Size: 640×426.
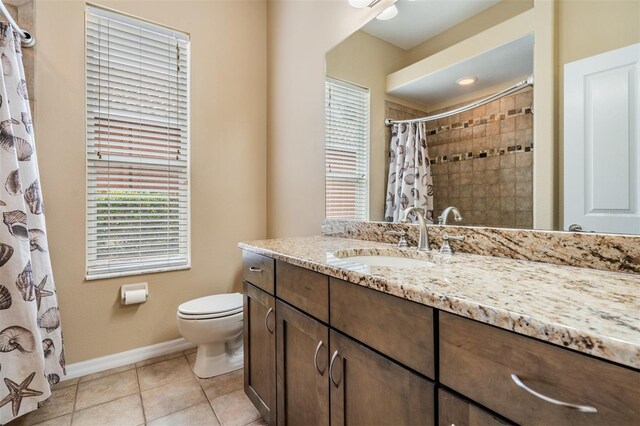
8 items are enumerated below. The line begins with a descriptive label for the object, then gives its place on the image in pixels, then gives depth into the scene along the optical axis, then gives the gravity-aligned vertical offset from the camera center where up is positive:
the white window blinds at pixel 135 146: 2.01 +0.47
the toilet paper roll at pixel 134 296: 2.04 -0.56
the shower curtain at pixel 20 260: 1.45 -0.24
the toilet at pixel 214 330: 1.83 -0.72
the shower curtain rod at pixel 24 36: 1.61 +0.98
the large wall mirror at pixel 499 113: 0.93 +0.39
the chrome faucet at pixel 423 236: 1.32 -0.10
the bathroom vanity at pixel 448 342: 0.48 -0.27
